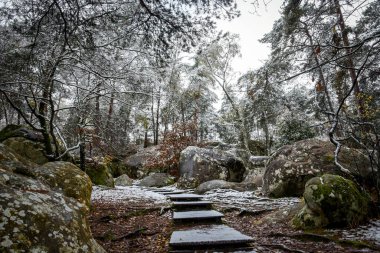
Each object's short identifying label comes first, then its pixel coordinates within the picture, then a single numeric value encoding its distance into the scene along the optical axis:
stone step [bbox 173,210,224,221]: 4.75
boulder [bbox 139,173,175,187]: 12.77
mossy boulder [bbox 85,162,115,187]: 11.12
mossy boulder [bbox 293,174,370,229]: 3.84
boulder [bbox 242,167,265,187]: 9.24
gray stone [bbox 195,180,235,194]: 8.73
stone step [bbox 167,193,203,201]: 6.82
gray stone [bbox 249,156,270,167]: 11.86
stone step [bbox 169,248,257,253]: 3.12
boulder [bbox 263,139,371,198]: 6.57
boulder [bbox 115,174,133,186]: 13.77
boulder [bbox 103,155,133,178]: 17.77
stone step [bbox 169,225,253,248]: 3.25
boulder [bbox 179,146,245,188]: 10.94
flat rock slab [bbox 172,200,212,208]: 5.92
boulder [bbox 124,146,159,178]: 18.42
